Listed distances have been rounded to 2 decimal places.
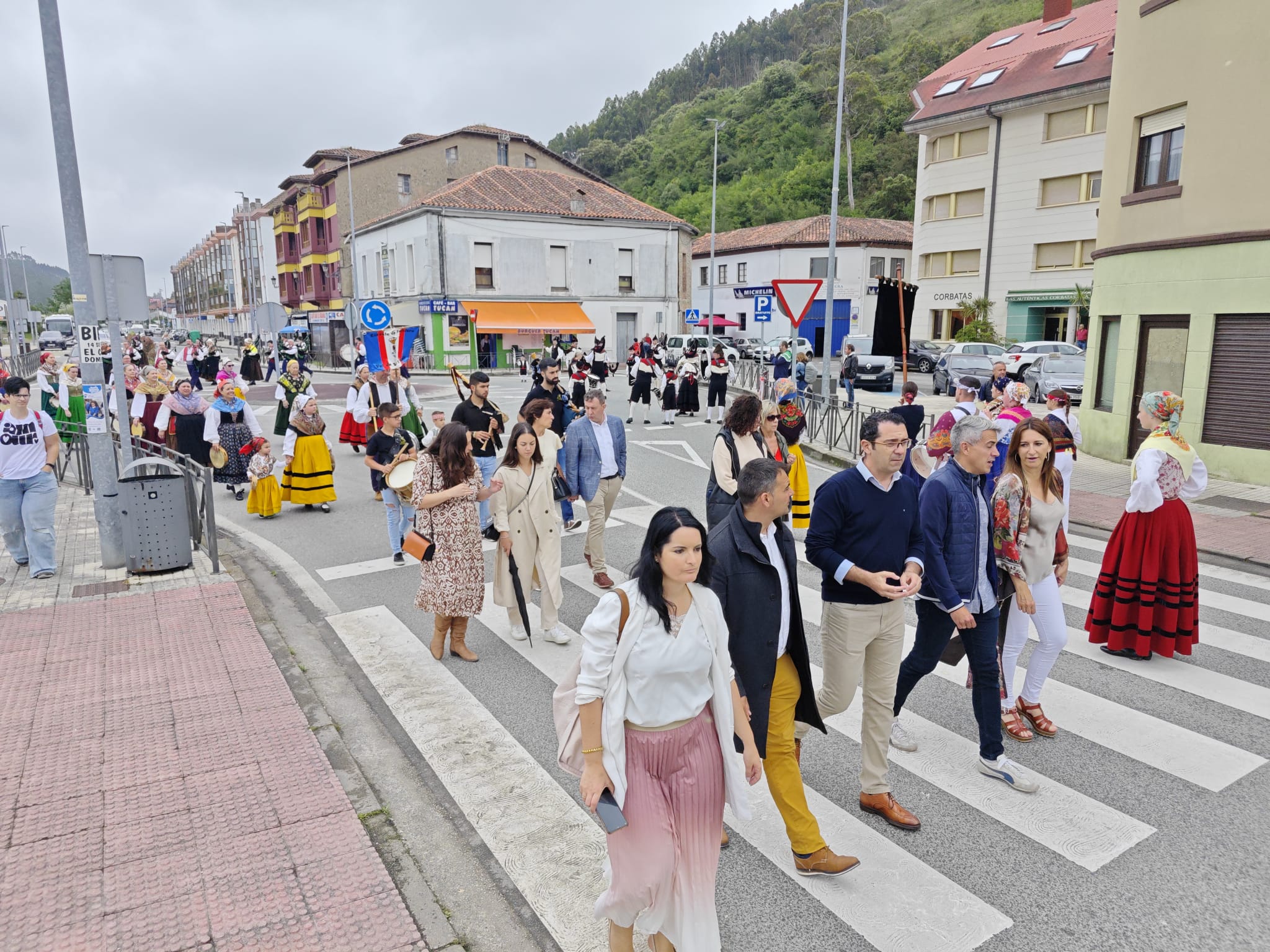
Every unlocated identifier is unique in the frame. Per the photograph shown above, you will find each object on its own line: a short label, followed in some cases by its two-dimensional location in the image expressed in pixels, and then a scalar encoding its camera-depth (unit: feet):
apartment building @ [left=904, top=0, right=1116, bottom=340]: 118.01
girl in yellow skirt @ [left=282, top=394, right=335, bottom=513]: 35.65
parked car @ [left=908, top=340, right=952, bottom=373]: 118.52
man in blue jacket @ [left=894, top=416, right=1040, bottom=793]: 14.19
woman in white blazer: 9.44
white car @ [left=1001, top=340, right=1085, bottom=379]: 89.56
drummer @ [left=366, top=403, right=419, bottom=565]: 28.14
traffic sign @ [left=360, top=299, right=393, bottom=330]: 48.88
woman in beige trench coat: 20.66
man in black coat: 11.62
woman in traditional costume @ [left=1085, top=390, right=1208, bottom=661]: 19.31
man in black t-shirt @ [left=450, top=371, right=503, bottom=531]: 30.07
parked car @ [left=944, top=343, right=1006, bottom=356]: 100.78
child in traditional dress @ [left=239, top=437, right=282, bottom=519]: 34.94
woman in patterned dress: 20.03
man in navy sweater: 13.09
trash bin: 25.54
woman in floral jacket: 15.66
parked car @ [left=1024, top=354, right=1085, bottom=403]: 81.61
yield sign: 49.88
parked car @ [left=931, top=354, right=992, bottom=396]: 89.58
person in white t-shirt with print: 25.36
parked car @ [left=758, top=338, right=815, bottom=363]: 94.37
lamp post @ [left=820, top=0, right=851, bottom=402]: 61.09
